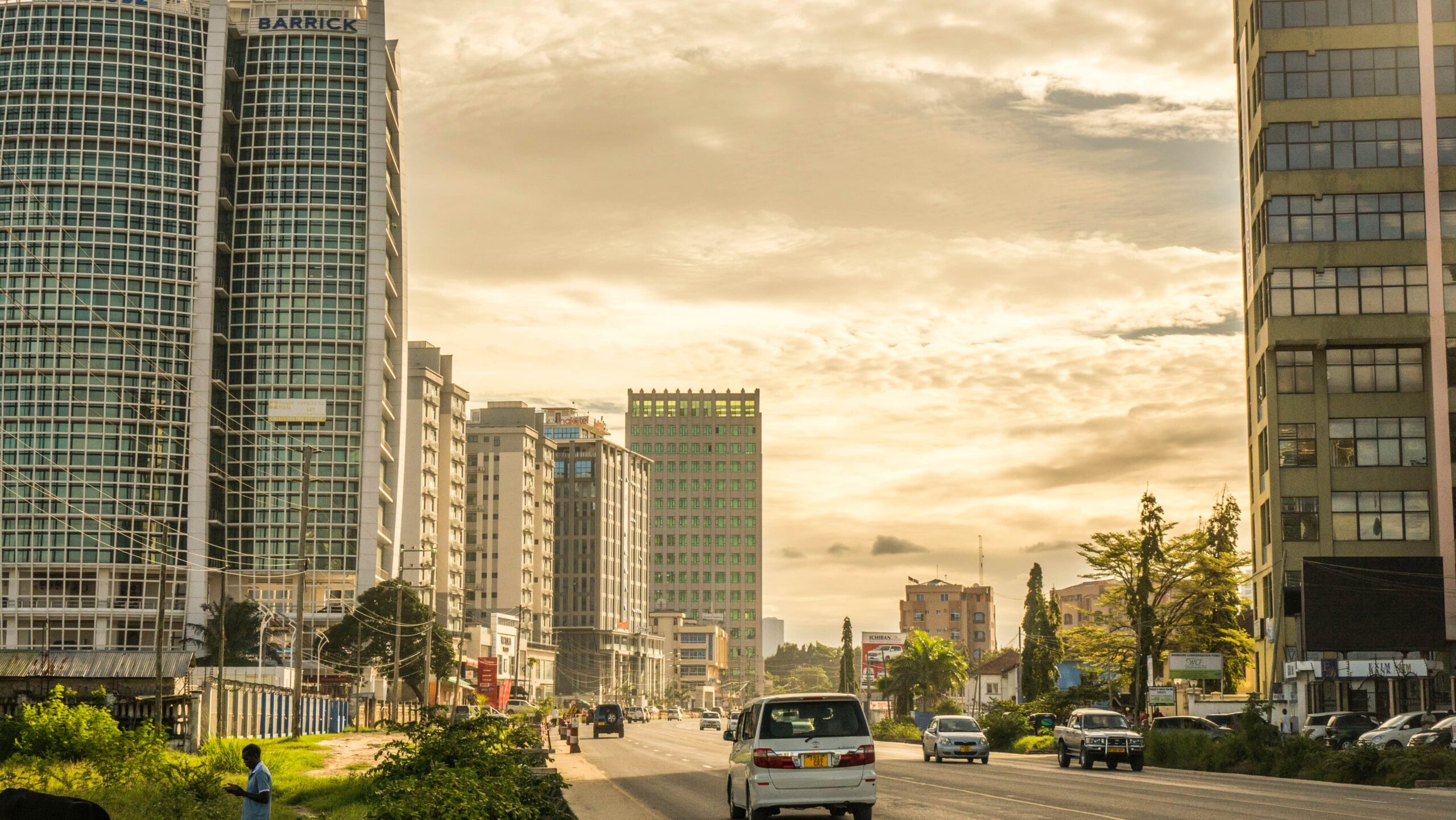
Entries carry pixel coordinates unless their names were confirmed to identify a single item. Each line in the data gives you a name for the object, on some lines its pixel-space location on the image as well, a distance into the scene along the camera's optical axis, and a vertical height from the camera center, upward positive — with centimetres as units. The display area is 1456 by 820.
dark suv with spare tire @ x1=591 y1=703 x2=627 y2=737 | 9125 -954
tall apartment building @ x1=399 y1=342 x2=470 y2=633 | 17975 +975
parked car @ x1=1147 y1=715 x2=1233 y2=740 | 5591 -596
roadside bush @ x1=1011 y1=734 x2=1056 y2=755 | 7088 -848
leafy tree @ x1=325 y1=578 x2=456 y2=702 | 12125 -629
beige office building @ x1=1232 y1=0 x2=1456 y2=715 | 7681 +1467
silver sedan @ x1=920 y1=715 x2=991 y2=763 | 5231 -620
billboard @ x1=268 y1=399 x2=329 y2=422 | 15538 +1576
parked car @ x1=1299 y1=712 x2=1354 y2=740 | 5688 -625
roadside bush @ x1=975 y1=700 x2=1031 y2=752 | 7544 -828
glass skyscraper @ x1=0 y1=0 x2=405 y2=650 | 14775 +2615
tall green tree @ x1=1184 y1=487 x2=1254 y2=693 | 8044 -255
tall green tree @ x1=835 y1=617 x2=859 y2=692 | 16075 -1039
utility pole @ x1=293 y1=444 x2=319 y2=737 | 6209 -421
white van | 2253 -291
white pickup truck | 4481 -531
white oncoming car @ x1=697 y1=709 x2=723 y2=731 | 12456 -1309
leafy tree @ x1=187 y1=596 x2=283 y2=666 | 13850 -677
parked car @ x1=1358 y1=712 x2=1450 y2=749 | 4869 -539
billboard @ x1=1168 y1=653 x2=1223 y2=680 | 7275 -482
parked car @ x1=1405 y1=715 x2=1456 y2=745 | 4369 -503
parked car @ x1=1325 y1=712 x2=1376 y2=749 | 5288 -587
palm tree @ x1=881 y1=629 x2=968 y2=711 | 12088 -847
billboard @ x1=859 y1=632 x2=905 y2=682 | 14638 -862
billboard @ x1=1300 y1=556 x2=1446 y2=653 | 7144 -186
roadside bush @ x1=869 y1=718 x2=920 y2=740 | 9925 -1122
